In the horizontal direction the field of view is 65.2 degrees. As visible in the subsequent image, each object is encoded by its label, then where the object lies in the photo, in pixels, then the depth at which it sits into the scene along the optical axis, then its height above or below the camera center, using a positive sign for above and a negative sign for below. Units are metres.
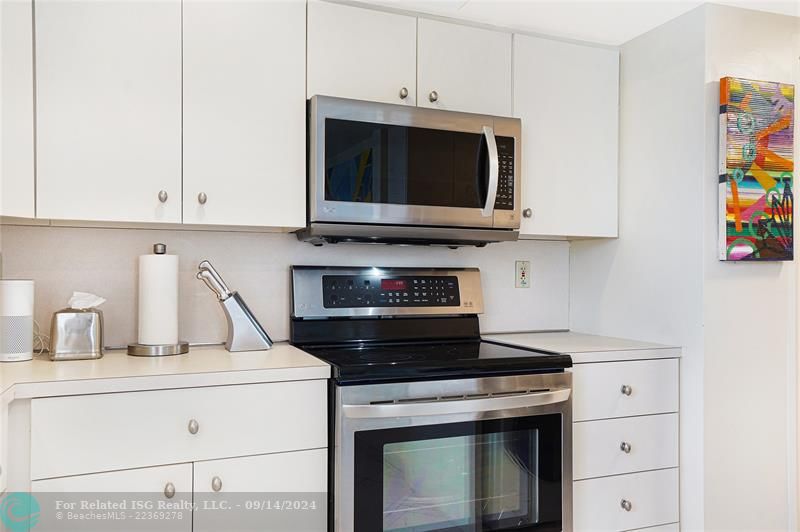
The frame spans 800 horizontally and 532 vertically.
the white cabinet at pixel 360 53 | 1.99 +0.68
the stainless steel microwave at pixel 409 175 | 1.93 +0.28
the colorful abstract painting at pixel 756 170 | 2.02 +0.31
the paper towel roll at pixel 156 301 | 1.88 -0.12
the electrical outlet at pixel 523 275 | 2.57 -0.05
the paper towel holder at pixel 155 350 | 1.85 -0.26
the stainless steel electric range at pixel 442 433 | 1.68 -0.49
